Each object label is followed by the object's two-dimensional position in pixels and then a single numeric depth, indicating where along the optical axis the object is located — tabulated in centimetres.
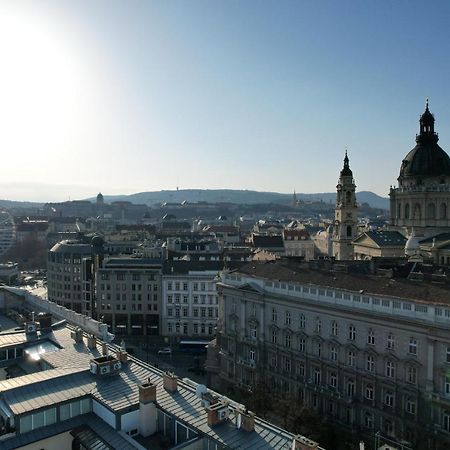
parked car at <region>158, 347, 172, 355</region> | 8731
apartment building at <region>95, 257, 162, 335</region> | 9700
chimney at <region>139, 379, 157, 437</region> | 3086
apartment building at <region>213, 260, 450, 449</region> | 4684
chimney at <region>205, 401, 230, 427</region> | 2920
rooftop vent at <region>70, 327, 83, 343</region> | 4456
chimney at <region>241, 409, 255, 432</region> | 2894
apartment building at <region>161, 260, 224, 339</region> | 9381
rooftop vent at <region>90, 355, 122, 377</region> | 3525
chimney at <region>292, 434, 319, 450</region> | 2495
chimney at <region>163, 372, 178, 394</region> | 3366
